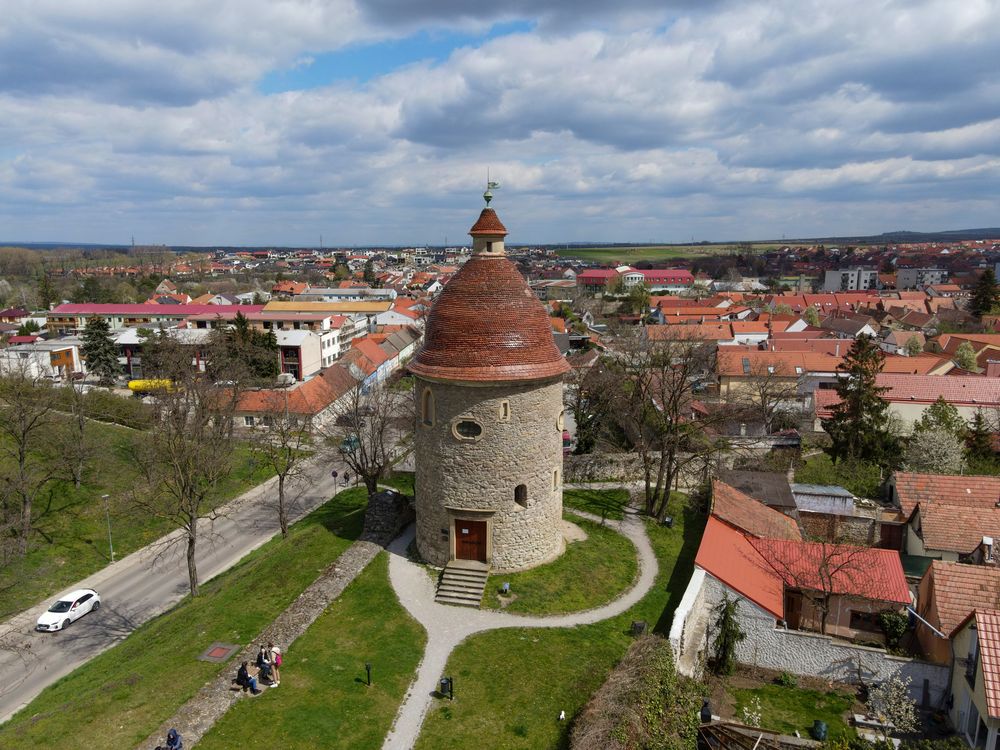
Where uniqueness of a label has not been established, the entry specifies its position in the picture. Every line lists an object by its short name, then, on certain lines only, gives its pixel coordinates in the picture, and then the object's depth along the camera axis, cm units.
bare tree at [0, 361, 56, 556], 3156
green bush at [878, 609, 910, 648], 2303
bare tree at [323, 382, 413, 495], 3366
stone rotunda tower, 2281
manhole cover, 1922
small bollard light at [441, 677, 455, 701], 1772
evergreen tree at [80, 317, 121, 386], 7019
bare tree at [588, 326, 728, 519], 3203
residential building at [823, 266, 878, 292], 17712
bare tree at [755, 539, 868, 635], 2373
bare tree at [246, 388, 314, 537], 3394
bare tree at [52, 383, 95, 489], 3806
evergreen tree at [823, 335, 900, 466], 3981
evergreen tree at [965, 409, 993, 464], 3828
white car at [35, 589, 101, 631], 2764
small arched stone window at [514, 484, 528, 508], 2383
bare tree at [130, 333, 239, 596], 2784
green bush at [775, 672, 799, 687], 2203
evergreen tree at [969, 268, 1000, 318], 9281
